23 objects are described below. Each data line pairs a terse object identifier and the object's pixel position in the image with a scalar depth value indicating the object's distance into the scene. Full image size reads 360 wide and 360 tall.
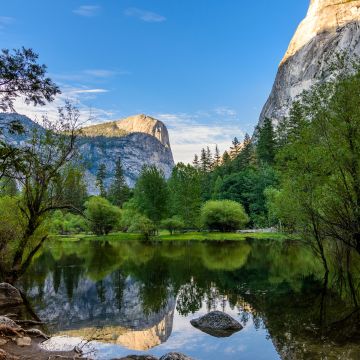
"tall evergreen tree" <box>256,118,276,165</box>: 115.12
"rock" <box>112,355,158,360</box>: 14.20
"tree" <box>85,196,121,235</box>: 91.50
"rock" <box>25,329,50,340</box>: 16.47
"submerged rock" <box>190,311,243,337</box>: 18.16
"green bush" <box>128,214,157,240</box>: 82.94
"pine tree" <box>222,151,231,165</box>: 146.45
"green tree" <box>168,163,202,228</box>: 91.06
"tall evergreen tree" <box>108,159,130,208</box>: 134.00
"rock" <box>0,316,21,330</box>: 15.66
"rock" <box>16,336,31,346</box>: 14.61
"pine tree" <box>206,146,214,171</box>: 154.04
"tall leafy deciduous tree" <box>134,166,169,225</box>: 88.94
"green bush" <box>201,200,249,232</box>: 86.12
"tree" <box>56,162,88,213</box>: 26.38
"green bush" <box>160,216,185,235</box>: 86.80
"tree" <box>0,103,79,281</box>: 24.39
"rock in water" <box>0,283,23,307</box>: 22.19
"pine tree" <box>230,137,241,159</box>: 162.68
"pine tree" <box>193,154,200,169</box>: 158.16
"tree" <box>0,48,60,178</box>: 13.94
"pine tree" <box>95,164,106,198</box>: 144.09
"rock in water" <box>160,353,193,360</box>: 13.15
